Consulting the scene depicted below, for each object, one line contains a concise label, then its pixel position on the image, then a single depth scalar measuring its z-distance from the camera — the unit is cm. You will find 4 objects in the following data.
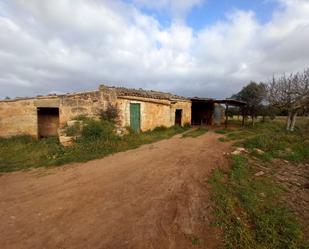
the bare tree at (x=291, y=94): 1423
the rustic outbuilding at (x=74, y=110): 1036
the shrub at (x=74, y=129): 880
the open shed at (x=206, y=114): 2048
